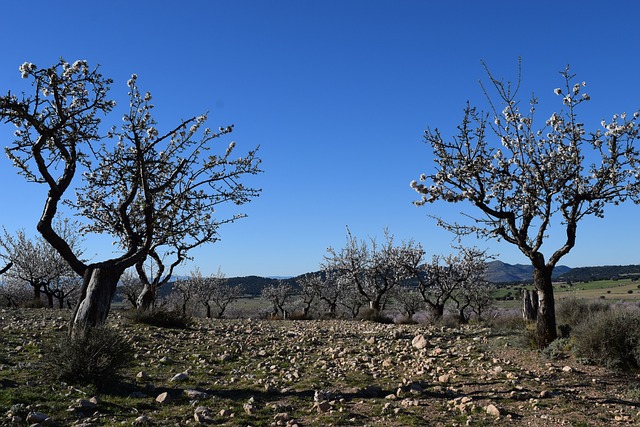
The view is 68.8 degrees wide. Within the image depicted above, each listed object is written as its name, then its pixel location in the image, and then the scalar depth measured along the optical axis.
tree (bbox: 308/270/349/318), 54.11
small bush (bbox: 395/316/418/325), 28.35
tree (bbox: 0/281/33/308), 51.44
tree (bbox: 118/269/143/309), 50.26
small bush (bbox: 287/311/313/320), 32.29
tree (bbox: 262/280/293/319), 64.62
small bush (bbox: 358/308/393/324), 27.67
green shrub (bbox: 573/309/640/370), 10.17
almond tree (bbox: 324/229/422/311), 36.80
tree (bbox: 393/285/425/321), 55.94
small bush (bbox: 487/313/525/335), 16.28
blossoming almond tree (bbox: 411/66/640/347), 12.37
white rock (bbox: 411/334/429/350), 14.10
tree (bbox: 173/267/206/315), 56.90
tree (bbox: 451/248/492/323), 36.81
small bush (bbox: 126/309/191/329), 17.56
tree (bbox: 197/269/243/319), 58.54
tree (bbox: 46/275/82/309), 40.71
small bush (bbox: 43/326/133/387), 8.78
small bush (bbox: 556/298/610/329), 16.45
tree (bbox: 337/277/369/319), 52.41
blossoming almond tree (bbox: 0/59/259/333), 11.21
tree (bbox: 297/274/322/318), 56.44
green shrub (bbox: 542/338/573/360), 11.49
